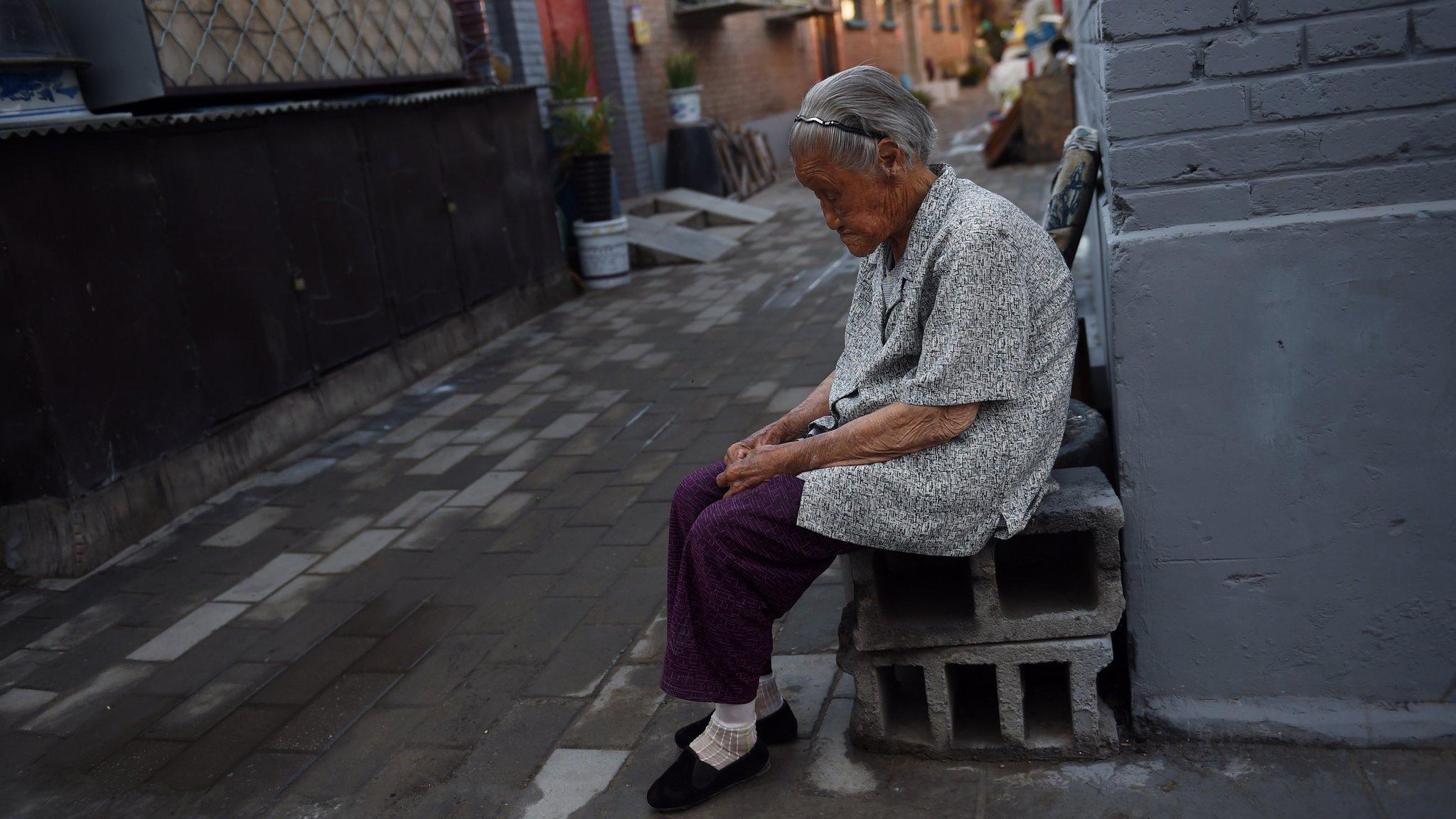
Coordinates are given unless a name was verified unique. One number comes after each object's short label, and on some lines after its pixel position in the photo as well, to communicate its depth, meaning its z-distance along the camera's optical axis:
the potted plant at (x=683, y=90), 12.27
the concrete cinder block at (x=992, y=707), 2.42
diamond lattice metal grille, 5.40
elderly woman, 2.20
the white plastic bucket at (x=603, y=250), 9.06
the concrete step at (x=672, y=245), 9.88
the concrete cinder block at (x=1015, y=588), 2.34
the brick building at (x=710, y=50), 11.10
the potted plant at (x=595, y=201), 9.09
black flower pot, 9.11
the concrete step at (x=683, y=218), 11.05
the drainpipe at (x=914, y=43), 27.27
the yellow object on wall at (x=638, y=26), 12.06
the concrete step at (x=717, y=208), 11.37
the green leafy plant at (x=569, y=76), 9.50
